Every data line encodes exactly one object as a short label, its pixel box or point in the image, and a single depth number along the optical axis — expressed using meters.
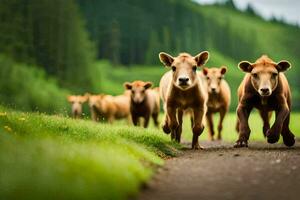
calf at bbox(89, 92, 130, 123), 38.44
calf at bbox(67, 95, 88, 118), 44.18
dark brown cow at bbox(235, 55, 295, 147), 15.92
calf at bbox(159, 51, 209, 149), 16.36
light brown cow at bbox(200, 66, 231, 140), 25.51
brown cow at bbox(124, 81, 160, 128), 25.33
